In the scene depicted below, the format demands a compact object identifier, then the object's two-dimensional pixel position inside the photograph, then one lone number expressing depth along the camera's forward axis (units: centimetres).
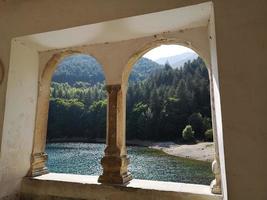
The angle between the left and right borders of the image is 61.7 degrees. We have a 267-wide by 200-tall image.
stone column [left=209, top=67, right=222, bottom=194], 188
